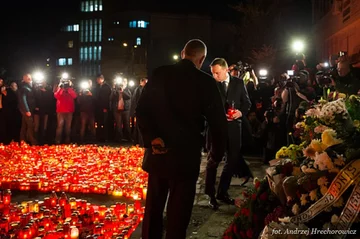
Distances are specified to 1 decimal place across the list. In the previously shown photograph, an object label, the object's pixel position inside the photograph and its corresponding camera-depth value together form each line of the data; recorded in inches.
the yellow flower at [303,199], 131.5
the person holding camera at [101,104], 611.5
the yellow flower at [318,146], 137.0
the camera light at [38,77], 650.8
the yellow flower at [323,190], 127.3
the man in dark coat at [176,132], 158.1
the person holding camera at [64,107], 560.1
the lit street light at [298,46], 824.2
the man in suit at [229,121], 250.6
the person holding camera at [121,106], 601.9
